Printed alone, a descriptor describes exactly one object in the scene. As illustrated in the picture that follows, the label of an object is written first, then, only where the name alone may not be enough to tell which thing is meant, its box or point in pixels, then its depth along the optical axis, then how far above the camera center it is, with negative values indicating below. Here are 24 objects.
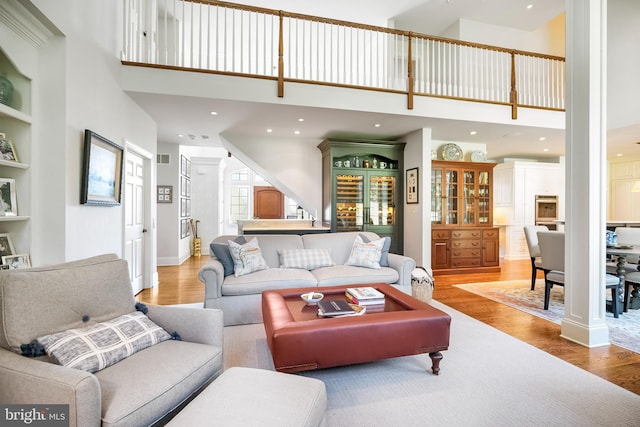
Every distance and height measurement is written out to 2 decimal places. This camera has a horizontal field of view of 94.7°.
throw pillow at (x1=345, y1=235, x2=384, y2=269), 3.51 -0.48
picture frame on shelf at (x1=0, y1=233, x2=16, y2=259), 2.11 -0.24
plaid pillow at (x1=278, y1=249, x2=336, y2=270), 3.48 -0.53
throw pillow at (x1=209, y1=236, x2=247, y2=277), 3.23 -0.46
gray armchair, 1.04 -0.60
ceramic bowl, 2.28 -0.65
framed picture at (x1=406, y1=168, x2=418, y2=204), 5.24 +0.54
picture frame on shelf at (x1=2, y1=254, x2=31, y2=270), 2.04 -0.34
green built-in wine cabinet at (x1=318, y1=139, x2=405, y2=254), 5.51 +0.52
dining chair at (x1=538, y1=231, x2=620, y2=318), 3.26 -0.52
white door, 3.77 -0.06
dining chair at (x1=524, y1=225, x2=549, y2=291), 4.10 -0.44
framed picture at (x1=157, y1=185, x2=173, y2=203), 6.24 +0.42
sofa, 2.94 -0.64
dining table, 3.10 -0.56
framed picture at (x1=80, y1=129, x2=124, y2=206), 2.62 +0.42
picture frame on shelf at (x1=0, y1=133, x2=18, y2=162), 2.07 +0.45
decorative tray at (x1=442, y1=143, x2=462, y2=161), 5.85 +1.26
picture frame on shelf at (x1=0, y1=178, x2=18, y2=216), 2.09 +0.11
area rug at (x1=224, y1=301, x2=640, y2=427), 1.61 -1.10
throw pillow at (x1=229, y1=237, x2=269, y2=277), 3.18 -0.49
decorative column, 2.50 +0.34
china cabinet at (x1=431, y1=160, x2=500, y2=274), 5.43 -0.07
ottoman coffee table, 1.71 -0.74
